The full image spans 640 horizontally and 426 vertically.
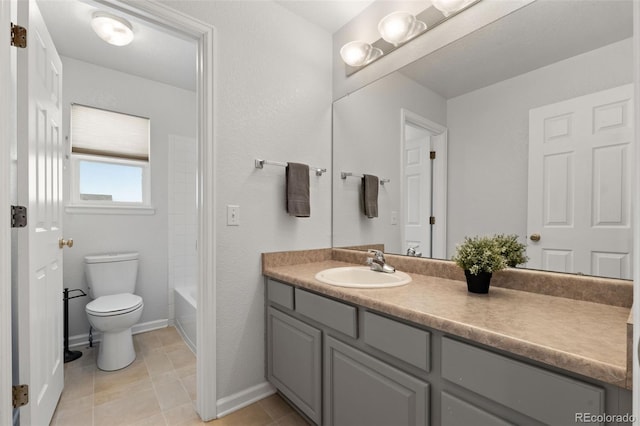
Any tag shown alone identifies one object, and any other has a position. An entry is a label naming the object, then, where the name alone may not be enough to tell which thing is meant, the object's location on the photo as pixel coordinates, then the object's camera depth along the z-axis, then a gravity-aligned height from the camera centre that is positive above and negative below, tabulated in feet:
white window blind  8.14 +2.26
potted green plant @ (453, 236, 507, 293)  3.61 -0.64
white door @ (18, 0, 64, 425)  3.84 -0.15
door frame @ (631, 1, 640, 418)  1.28 -0.03
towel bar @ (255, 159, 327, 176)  5.67 +0.93
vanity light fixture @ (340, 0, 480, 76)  4.66 +3.28
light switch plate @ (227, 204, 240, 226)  5.34 -0.10
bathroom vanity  2.18 -1.38
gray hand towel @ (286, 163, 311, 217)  5.89 +0.41
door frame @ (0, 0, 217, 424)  5.05 +0.08
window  8.18 +1.51
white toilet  6.70 -2.34
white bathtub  7.78 -2.99
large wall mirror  3.26 +1.01
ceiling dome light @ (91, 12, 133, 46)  6.07 +3.88
